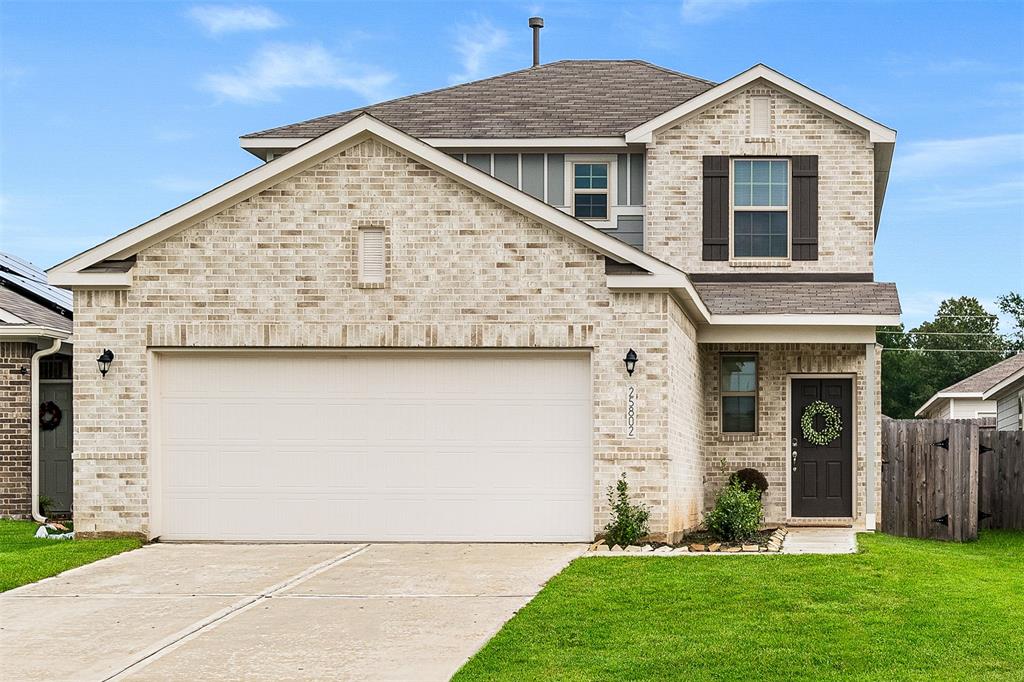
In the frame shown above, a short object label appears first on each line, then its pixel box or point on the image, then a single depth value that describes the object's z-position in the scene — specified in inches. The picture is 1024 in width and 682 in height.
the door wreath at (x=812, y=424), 744.3
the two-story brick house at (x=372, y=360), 577.6
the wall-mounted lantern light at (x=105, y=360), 585.6
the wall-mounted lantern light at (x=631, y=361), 571.8
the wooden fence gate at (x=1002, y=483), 769.6
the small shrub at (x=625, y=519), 562.9
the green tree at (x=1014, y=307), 2667.3
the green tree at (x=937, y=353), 2504.9
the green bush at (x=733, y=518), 594.2
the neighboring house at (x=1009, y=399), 1003.0
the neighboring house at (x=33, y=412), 708.7
